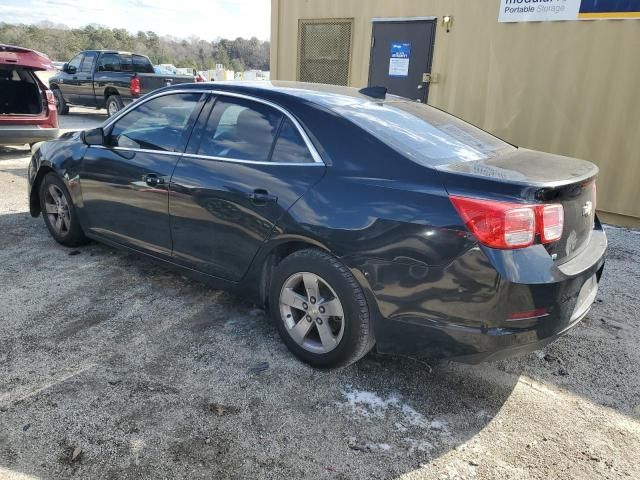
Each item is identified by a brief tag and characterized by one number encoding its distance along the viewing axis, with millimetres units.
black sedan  2301
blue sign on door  7356
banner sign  5699
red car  7836
